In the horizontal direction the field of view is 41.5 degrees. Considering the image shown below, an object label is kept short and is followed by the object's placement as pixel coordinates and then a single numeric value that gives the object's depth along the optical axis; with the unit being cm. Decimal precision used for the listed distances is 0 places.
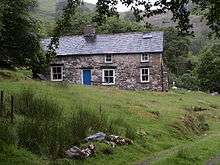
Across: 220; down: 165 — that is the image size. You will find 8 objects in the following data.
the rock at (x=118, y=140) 1302
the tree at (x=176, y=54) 5966
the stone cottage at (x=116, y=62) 3531
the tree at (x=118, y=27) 5742
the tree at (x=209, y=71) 4357
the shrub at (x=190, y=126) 1799
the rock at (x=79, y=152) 1076
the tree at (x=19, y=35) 2291
